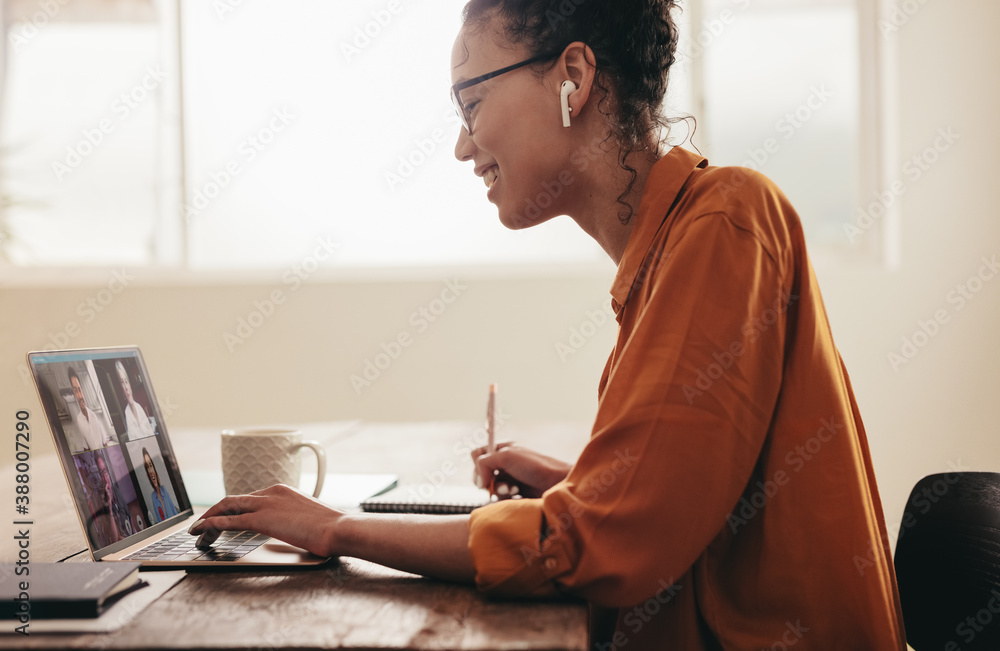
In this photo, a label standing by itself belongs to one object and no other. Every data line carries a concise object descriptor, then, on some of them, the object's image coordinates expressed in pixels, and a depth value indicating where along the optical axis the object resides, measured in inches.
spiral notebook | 41.9
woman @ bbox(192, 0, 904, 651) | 26.8
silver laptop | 31.2
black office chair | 34.3
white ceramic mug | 41.6
